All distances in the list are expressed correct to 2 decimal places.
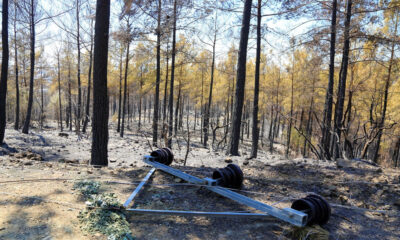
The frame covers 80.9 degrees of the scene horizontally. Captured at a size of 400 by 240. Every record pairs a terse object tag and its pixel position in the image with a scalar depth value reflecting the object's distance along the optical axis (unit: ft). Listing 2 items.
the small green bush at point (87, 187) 11.14
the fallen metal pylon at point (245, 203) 8.18
